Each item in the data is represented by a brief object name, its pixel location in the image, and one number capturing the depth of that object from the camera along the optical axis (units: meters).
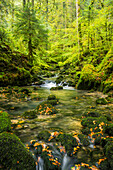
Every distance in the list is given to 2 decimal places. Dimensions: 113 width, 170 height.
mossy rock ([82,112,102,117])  4.98
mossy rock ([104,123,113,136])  3.69
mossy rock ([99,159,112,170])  2.55
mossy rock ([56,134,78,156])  3.11
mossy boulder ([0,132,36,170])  2.22
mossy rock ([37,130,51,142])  3.50
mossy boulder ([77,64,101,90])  11.39
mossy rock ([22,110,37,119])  5.11
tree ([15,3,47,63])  14.26
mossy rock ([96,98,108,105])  7.04
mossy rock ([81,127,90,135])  3.87
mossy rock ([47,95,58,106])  6.97
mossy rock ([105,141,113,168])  2.59
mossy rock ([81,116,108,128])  4.06
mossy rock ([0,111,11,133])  3.27
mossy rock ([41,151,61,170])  2.63
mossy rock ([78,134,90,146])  3.38
